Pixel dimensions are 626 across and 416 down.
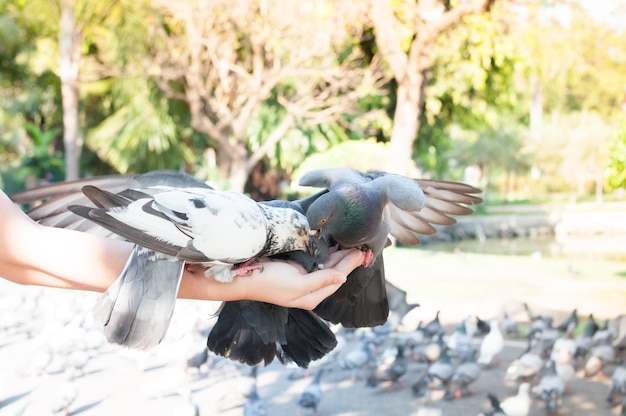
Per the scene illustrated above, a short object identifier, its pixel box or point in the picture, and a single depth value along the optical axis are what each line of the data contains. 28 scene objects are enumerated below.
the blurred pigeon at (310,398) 4.13
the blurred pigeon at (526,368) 4.51
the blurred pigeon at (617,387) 4.11
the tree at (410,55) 9.11
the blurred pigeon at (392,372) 4.66
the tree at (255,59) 10.82
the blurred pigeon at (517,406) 3.93
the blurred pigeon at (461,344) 4.97
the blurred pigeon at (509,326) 5.97
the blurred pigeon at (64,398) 4.16
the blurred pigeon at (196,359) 4.92
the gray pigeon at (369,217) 2.07
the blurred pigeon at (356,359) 4.89
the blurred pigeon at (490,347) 4.97
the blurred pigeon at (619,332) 5.02
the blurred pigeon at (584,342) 5.03
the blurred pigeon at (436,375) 4.45
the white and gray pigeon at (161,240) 1.67
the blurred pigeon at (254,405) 4.04
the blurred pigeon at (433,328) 5.36
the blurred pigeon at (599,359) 4.68
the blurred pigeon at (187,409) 3.89
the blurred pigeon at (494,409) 3.84
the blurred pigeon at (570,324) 5.66
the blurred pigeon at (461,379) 4.41
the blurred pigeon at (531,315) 6.13
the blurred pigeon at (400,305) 5.77
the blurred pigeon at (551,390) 4.14
